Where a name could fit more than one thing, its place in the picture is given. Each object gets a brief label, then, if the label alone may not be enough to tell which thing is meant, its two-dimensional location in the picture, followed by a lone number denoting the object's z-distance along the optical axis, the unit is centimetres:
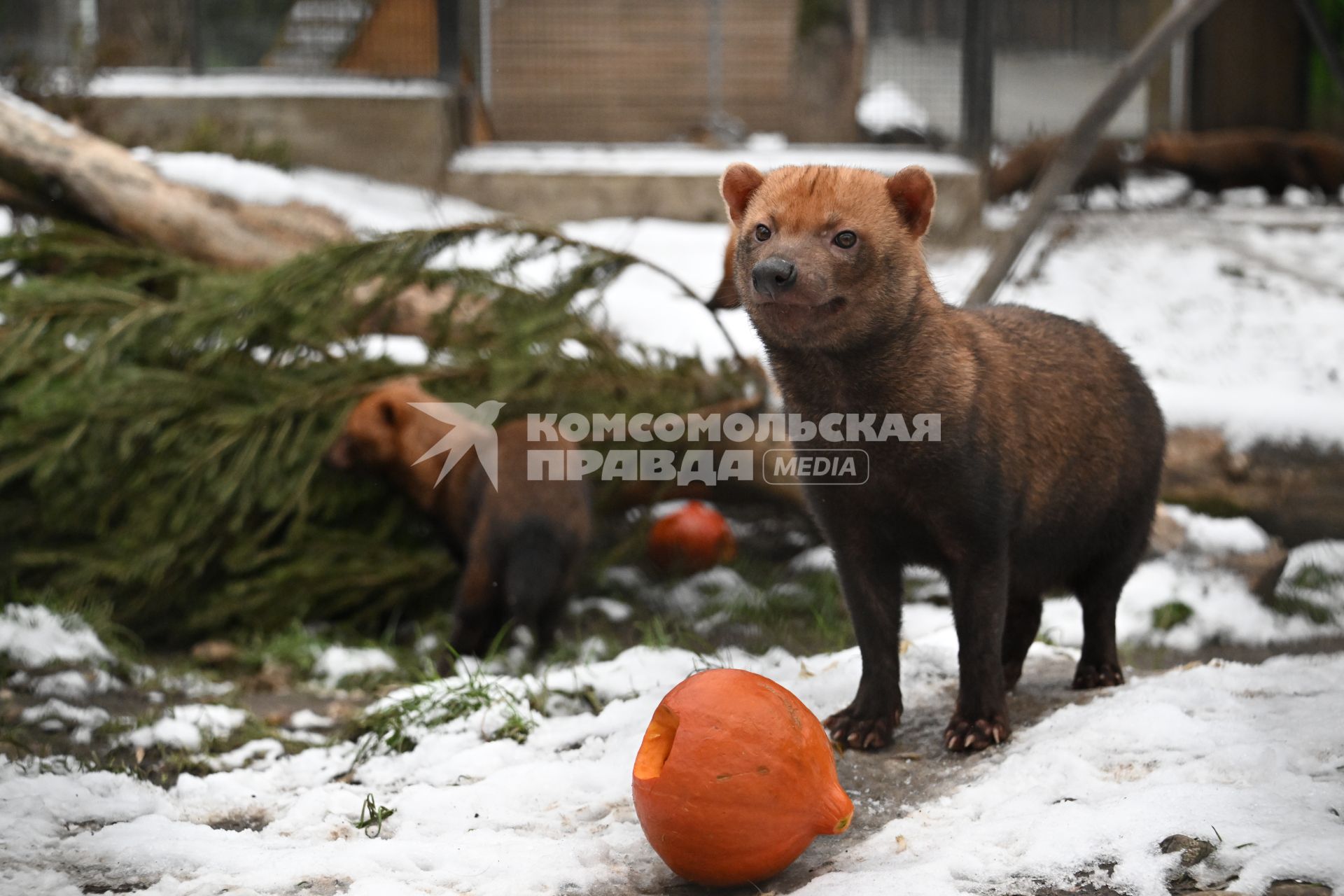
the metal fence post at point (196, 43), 1067
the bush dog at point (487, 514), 511
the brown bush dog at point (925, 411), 297
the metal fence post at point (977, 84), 1005
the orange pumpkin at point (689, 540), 609
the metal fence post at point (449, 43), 1048
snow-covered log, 727
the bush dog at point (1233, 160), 1136
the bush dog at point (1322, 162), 1134
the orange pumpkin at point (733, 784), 257
